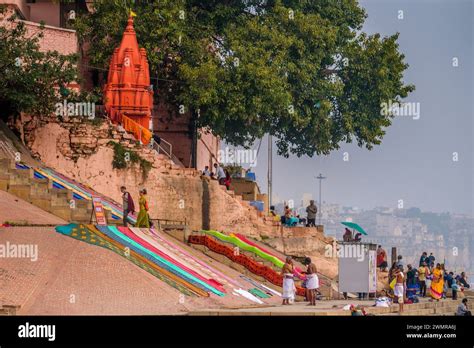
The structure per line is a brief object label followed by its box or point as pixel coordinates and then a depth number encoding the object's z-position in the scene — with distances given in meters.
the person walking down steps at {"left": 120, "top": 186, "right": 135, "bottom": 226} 54.34
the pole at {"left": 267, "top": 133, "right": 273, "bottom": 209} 75.94
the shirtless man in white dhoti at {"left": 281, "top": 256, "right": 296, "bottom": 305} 51.06
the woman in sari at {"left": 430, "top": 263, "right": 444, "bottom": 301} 57.88
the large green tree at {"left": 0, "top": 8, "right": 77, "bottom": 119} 59.50
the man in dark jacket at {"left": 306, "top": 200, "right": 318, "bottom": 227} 69.12
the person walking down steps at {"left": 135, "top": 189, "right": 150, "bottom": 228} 54.24
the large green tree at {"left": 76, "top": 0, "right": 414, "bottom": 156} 68.75
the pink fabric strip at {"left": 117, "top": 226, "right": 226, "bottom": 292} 51.84
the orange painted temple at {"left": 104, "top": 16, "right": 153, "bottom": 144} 65.50
